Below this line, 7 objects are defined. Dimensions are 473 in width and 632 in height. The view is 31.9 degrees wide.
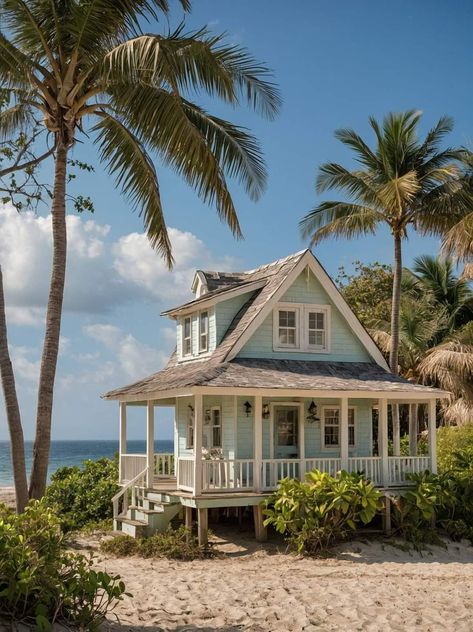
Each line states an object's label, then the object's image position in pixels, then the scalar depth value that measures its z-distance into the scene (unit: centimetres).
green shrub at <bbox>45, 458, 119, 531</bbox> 2256
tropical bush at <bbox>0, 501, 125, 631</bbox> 958
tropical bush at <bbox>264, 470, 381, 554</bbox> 1764
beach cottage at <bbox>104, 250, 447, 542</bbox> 1911
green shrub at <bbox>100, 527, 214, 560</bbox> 1744
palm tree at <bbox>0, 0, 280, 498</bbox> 1564
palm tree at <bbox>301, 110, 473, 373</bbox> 2698
